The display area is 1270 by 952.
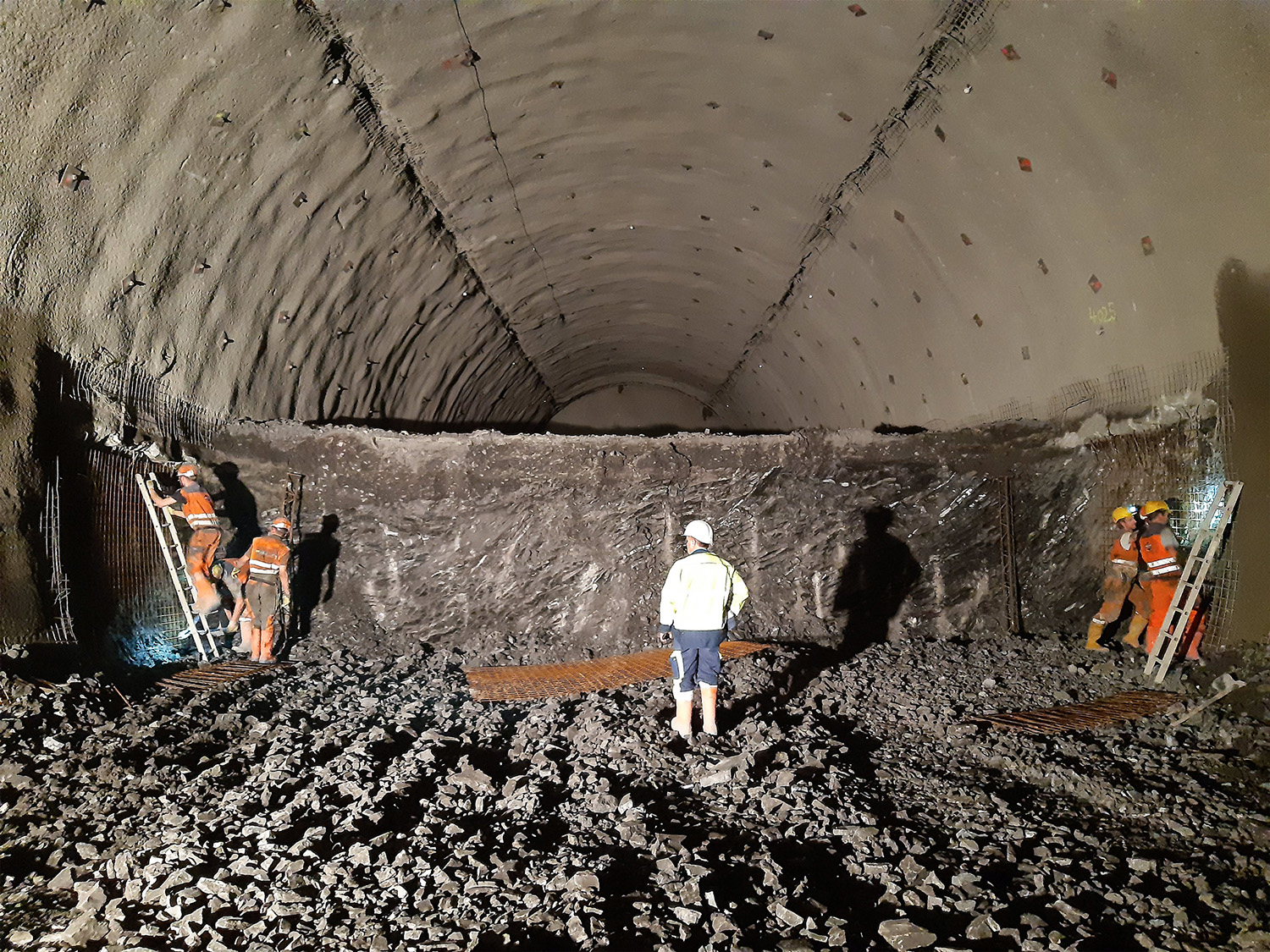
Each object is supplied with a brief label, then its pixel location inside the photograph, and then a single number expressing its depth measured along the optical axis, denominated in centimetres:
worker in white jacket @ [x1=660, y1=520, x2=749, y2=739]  403
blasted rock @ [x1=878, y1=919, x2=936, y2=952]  247
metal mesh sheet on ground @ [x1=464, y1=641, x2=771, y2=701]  524
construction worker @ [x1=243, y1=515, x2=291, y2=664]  572
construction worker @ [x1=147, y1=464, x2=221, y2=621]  557
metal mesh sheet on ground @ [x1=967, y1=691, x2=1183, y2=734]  448
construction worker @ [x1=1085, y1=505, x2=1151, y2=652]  584
